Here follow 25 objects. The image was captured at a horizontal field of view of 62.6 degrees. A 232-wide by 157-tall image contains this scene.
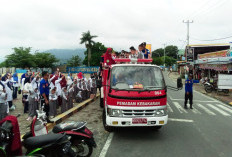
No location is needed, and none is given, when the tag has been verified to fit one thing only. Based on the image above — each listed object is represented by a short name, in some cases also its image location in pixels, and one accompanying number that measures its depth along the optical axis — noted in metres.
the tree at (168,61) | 90.06
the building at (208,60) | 18.00
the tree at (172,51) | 111.69
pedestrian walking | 9.75
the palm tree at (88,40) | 60.72
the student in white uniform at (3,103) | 5.99
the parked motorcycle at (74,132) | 4.00
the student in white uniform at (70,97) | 8.79
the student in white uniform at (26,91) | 7.57
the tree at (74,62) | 72.19
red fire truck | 5.14
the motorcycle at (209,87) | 16.95
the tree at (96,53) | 73.88
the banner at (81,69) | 43.28
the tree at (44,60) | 51.28
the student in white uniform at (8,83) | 7.89
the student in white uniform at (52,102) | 7.28
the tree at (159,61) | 89.29
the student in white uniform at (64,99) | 8.09
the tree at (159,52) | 121.44
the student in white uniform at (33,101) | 7.20
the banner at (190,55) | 35.66
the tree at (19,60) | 42.71
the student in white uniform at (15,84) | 11.82
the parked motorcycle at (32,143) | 3.32
